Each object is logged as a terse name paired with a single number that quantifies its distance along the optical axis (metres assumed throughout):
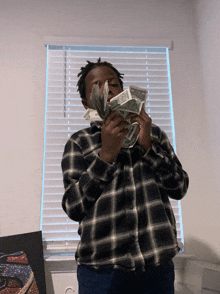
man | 0.80
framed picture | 1.43
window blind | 1.76
